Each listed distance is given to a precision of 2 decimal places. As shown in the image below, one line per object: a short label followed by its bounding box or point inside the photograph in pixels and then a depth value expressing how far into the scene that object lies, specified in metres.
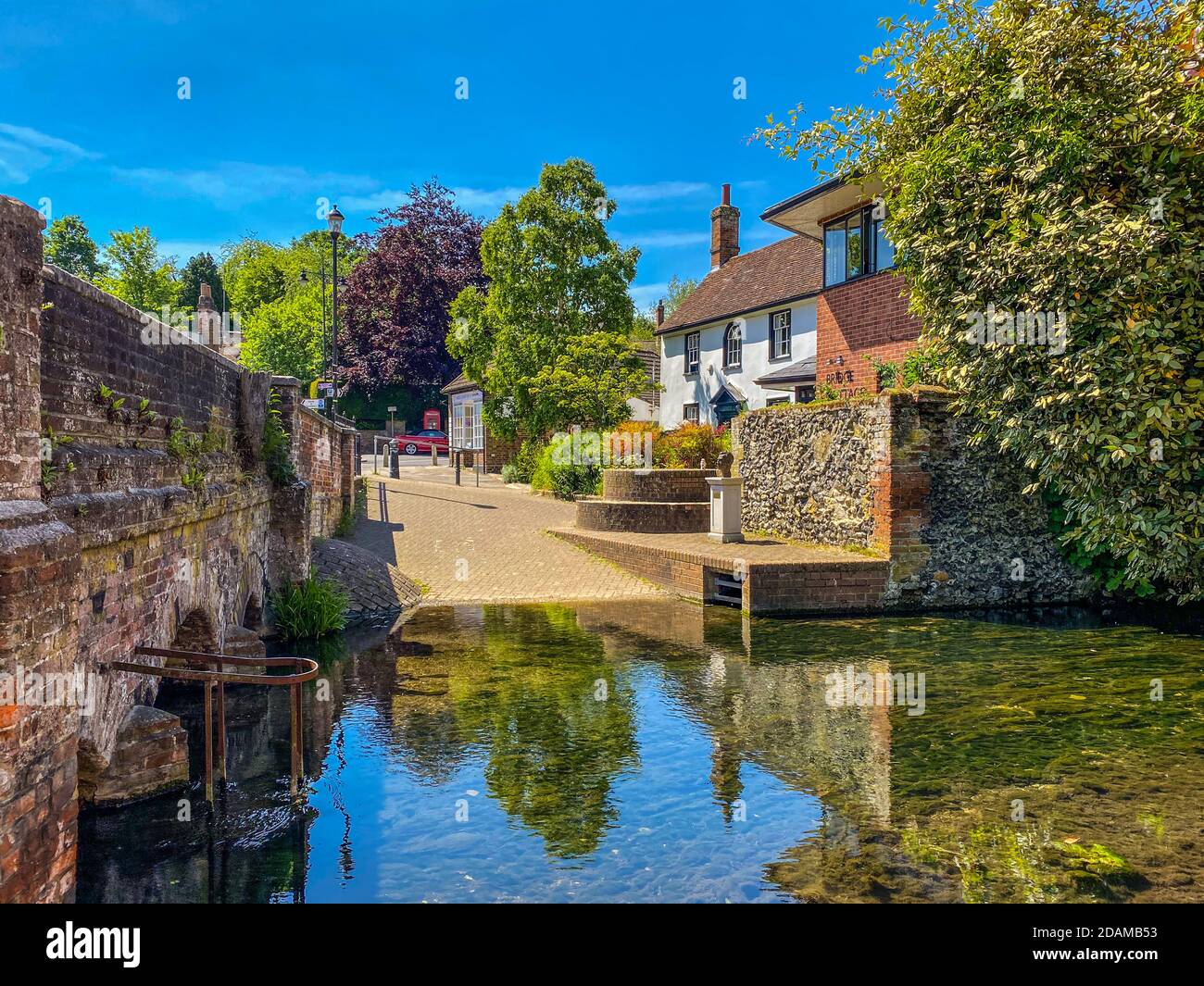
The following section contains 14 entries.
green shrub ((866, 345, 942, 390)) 14.72
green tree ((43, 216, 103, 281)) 58.44
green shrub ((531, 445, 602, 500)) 24.80
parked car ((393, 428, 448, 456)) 45.94
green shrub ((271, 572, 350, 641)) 11.59
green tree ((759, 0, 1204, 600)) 10.81
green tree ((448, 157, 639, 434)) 28.08
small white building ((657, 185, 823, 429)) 28.19
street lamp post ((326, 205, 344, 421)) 22.17
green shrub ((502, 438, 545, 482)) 29.05
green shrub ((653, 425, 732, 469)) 21.98
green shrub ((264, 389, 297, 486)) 11.56
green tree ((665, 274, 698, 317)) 74.62
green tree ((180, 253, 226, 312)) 72.12
